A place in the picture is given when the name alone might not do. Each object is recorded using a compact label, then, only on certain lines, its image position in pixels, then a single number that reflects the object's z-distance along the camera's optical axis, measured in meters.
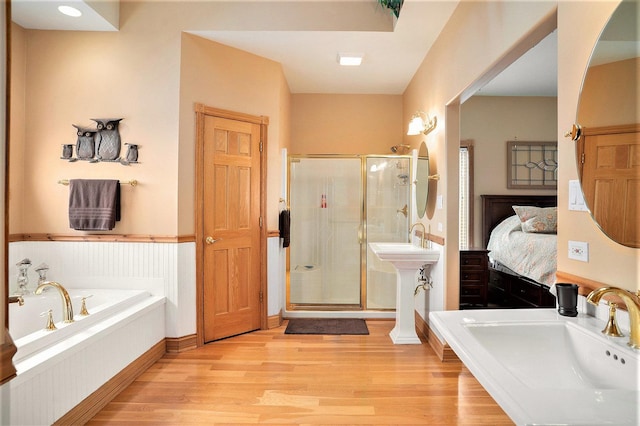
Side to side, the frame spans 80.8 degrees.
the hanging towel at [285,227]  3.88
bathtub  1.83
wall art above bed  4.85
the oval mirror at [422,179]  3.61
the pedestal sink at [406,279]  3.29
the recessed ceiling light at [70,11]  2.81
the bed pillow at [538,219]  4.23
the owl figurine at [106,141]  3.10
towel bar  3.10
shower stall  4.28
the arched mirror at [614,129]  1.19
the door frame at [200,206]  3.24
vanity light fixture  3.51
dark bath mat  3.69
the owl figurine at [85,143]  3.10
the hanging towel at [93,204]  3.05
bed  3.69
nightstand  4.21
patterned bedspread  3.58
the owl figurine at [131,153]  3.10
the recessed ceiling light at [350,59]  3.62
